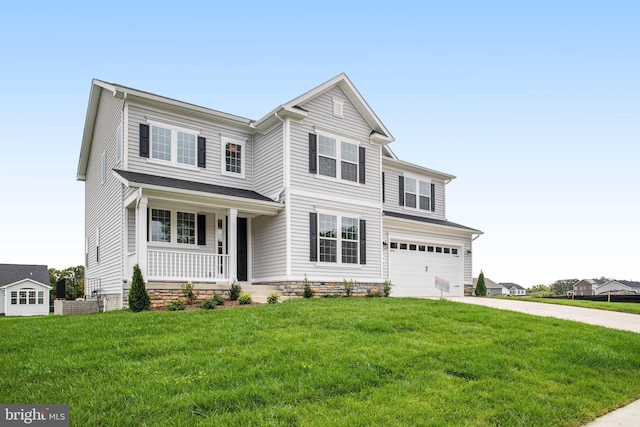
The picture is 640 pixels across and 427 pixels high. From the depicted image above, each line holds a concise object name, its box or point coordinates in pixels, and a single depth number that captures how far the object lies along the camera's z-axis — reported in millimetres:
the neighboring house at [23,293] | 35062
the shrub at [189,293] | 13555
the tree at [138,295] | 12422
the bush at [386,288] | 17578
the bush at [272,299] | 13500
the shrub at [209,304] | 12664
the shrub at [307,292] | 15156
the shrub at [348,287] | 16098
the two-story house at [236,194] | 14531
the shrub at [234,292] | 14406
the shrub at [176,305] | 12320
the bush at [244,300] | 13500
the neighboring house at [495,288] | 68938
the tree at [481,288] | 22859
